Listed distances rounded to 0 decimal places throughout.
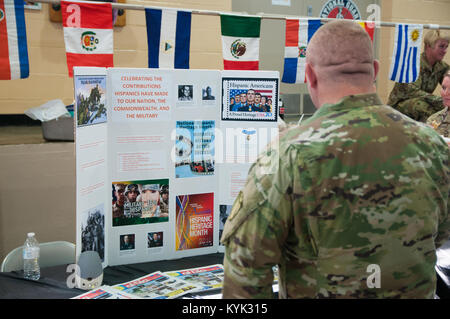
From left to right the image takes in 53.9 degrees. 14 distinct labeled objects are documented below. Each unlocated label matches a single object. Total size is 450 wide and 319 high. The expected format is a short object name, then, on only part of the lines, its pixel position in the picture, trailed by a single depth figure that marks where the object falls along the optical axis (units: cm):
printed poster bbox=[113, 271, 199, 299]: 161
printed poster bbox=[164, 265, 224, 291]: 171
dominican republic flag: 313
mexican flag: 294
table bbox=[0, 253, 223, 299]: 166
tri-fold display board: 183
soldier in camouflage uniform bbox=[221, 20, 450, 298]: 94
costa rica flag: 241
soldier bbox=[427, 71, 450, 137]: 306
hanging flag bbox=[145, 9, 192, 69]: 277
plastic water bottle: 180
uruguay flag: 351
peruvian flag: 251
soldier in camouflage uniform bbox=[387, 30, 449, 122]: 391
